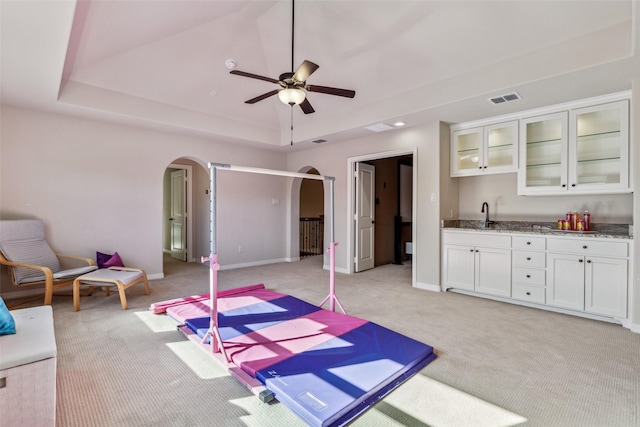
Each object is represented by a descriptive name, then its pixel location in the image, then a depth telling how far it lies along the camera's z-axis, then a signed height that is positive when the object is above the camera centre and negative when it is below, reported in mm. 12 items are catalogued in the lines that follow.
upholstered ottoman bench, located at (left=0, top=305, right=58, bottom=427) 1450 -842
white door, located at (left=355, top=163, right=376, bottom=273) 5863 -183
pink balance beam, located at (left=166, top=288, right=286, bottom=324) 3221 -1137
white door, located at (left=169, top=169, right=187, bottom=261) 7062 -201
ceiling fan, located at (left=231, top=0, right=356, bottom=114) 2820 +1166
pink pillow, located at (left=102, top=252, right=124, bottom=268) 4369 -774
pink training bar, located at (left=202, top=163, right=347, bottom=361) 2480 -558
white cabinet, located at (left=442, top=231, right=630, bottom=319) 3238 -753
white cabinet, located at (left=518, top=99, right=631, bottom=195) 3430 +655
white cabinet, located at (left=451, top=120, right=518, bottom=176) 4164 +812
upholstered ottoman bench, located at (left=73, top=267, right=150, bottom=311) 3527 -844
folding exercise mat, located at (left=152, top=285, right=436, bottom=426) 1851 -1131
